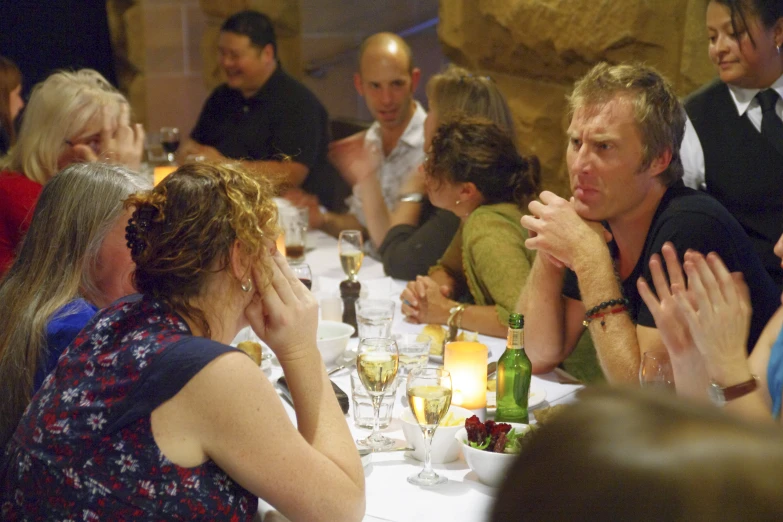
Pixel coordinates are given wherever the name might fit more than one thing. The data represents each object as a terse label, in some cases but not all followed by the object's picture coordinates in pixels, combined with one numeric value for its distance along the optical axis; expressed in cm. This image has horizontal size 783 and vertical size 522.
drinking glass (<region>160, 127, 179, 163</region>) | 439
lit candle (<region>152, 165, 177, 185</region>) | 345
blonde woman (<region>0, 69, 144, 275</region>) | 277
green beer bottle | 178
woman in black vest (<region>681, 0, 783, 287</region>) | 278
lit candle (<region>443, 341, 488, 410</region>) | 184
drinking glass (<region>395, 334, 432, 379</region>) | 208
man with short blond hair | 202
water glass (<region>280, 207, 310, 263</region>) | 319
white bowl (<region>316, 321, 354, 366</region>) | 216
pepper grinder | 254
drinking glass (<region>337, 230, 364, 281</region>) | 276
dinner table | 147
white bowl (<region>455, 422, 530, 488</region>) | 152
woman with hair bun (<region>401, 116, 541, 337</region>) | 249
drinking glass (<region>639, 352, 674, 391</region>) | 159
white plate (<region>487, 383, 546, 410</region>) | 189
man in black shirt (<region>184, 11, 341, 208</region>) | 474
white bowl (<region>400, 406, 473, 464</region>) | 163
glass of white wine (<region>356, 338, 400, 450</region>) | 170
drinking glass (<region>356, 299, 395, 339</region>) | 223
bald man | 383
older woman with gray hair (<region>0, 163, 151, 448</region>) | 164
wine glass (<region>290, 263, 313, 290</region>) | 247
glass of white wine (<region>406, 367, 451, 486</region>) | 155
